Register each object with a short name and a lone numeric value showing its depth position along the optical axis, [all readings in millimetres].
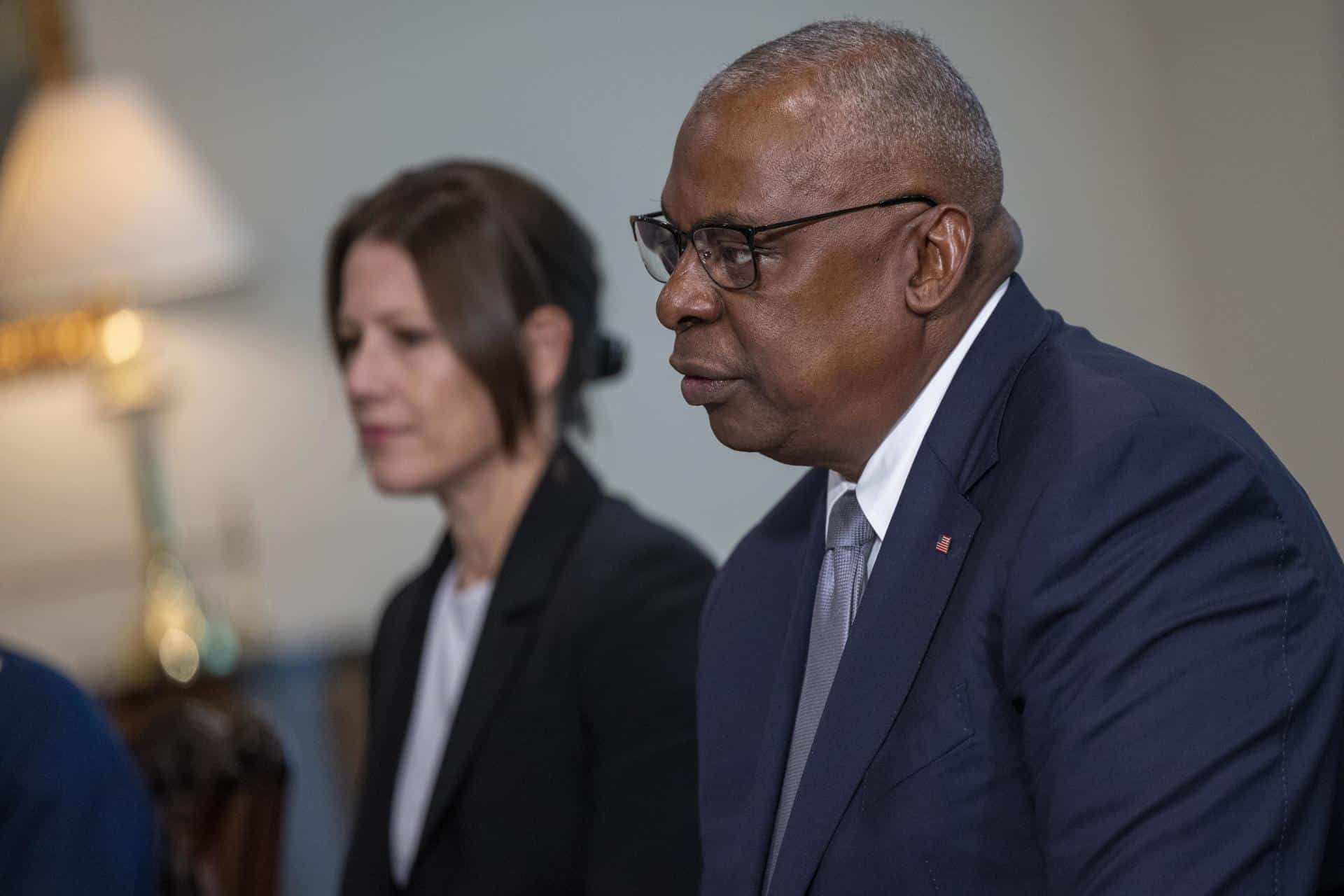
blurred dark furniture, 3550
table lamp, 5395
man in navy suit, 2716
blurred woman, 3345
